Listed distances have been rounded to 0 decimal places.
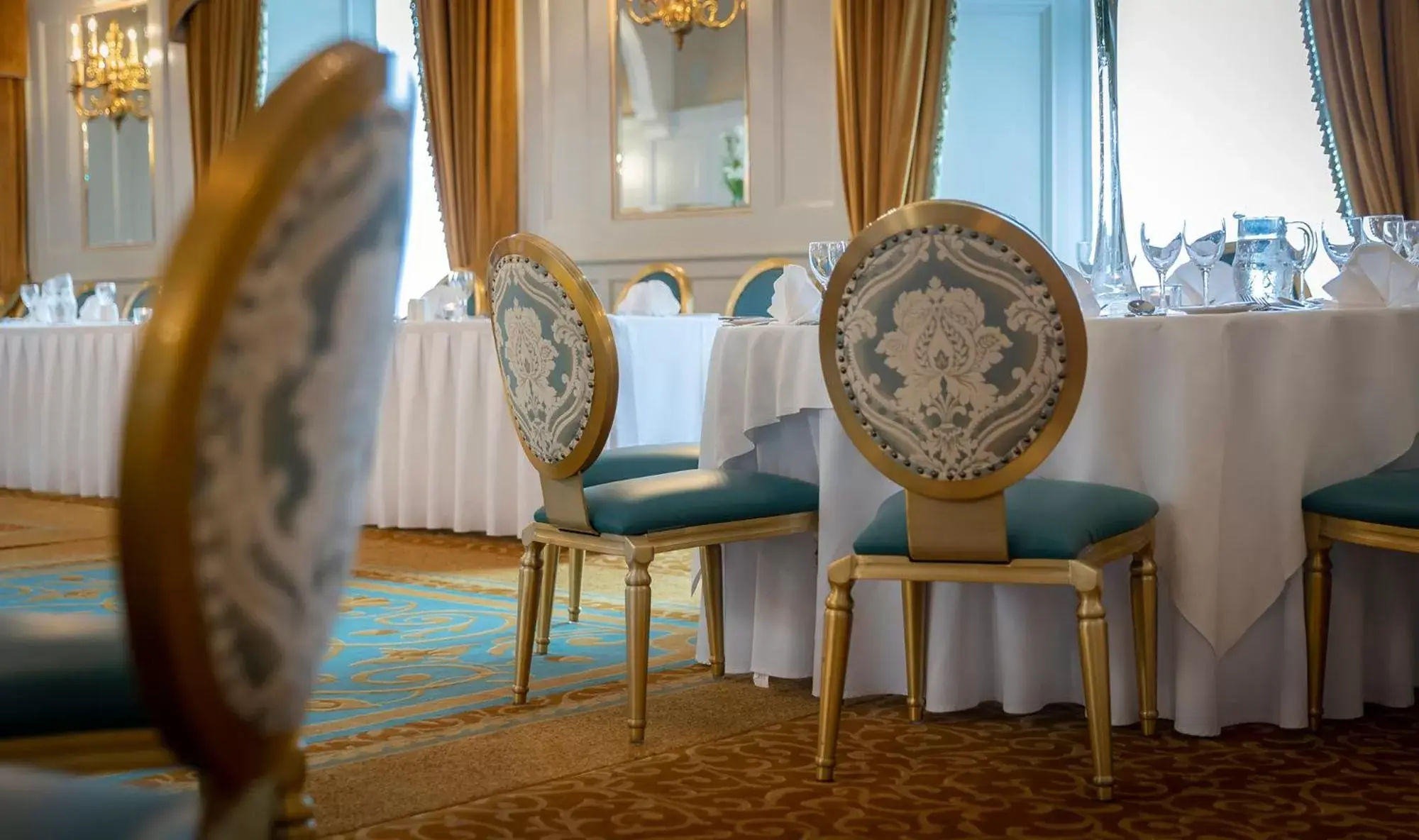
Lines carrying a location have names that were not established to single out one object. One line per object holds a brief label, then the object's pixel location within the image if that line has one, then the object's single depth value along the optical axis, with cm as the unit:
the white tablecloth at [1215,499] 271
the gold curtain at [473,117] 814
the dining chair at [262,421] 68
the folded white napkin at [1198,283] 315
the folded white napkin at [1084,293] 289
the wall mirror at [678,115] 729
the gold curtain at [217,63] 957
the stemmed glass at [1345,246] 308
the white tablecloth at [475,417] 529
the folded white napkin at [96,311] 762
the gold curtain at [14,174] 1127
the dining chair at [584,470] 281
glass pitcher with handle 305
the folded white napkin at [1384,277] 289
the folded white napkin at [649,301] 577
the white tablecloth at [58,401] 707
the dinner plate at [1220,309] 281
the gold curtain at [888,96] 654
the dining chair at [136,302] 824
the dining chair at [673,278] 644
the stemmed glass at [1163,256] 316
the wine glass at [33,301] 785
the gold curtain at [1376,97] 539
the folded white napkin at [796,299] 331
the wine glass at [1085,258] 327
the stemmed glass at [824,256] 322
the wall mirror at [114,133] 995
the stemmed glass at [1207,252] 311
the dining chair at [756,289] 572
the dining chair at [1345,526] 254
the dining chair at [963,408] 238
